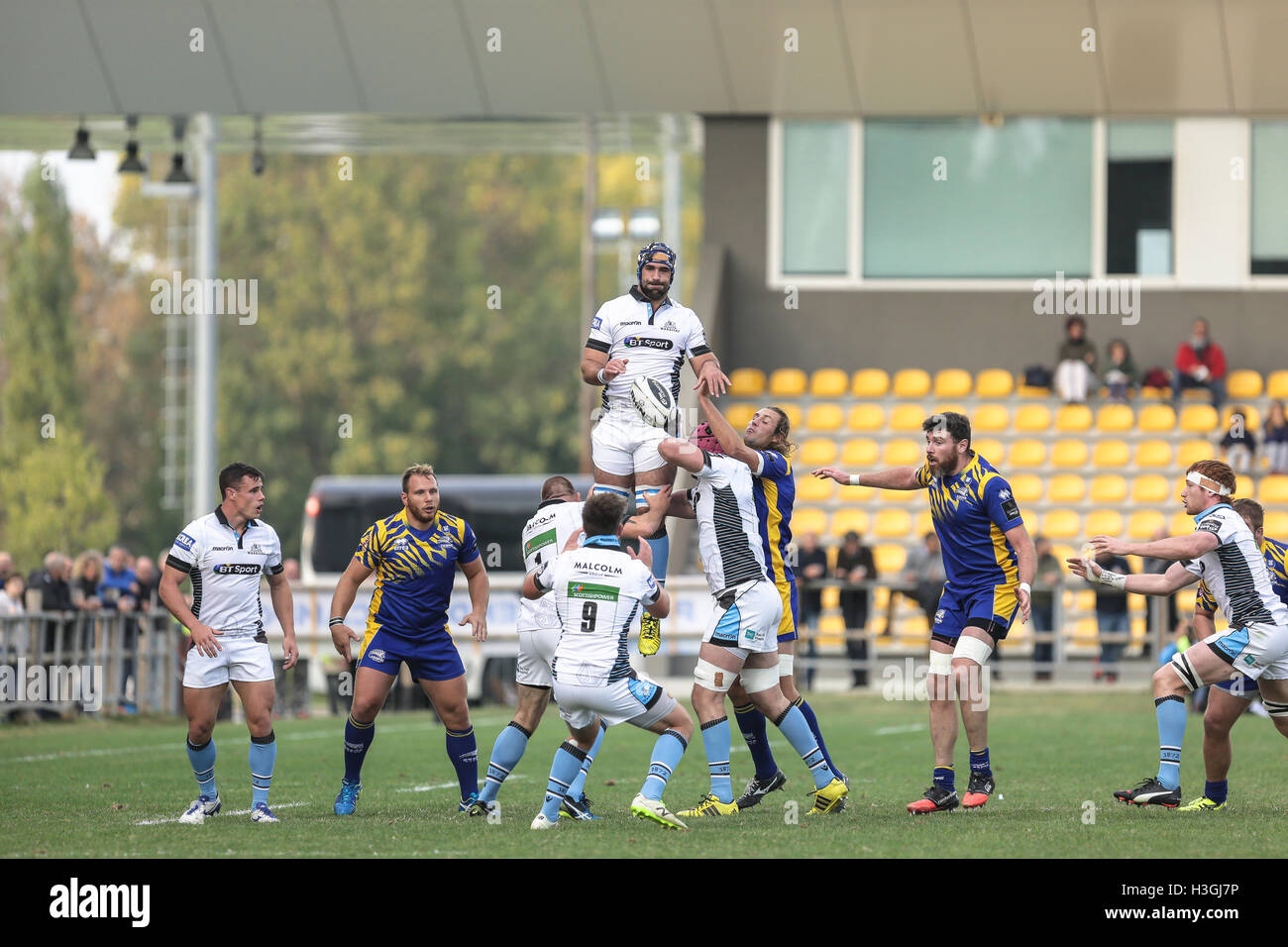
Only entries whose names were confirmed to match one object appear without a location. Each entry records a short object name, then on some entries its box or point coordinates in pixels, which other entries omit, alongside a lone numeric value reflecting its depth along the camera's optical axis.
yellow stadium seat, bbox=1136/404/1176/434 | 26.64
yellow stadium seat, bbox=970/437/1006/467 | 26.56
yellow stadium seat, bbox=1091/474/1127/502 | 26.28
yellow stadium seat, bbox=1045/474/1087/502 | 26.33
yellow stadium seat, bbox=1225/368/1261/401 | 26.75
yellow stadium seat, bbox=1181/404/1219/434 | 26.36
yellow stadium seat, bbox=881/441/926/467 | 26.25
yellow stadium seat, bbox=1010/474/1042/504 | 26.36
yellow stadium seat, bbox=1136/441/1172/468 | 26.25
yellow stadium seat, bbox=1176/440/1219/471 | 26.06
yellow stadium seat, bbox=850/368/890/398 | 27.55
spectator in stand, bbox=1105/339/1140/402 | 26.69
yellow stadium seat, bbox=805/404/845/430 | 27.06
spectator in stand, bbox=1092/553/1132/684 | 22.78
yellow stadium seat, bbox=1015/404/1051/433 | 27.05
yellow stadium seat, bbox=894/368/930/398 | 27.36
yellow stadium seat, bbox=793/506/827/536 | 26.21
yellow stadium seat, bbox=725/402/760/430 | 26.45
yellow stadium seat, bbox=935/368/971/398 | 27.23
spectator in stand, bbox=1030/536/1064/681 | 22.75
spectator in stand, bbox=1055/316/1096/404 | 26.70
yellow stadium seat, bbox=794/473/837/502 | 26.78
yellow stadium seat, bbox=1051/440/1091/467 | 26.67
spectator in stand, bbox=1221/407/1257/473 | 25.20
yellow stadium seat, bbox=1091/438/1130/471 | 26.63
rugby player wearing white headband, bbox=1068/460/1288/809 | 10.73
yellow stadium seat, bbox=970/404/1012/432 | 26.89
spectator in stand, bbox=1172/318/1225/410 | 26.45
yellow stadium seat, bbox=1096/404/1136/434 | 26.80
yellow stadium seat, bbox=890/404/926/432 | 26.95
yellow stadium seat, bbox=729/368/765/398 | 27.23
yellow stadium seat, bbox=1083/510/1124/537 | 25.88
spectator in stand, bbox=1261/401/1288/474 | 25.10
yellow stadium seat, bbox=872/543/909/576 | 25.44
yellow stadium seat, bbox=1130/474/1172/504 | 25.95
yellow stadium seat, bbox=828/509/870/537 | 26.38
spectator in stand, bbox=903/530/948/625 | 22.66
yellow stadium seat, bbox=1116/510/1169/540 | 25.48
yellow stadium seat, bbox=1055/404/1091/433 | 26.91
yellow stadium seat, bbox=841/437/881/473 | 26.51
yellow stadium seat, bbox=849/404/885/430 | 27.08
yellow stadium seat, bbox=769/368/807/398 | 27.34
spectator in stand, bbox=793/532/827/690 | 22.89
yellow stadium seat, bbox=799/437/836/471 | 26.62
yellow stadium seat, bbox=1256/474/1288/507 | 24.94
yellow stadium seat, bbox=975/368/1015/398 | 27.26
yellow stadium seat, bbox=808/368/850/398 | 27.58
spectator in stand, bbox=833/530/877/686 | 23.06
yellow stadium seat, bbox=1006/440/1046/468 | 26.56
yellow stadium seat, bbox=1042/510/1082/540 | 25.84
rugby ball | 11.49
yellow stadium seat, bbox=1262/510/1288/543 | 24.53
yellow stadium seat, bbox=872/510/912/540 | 26.38
